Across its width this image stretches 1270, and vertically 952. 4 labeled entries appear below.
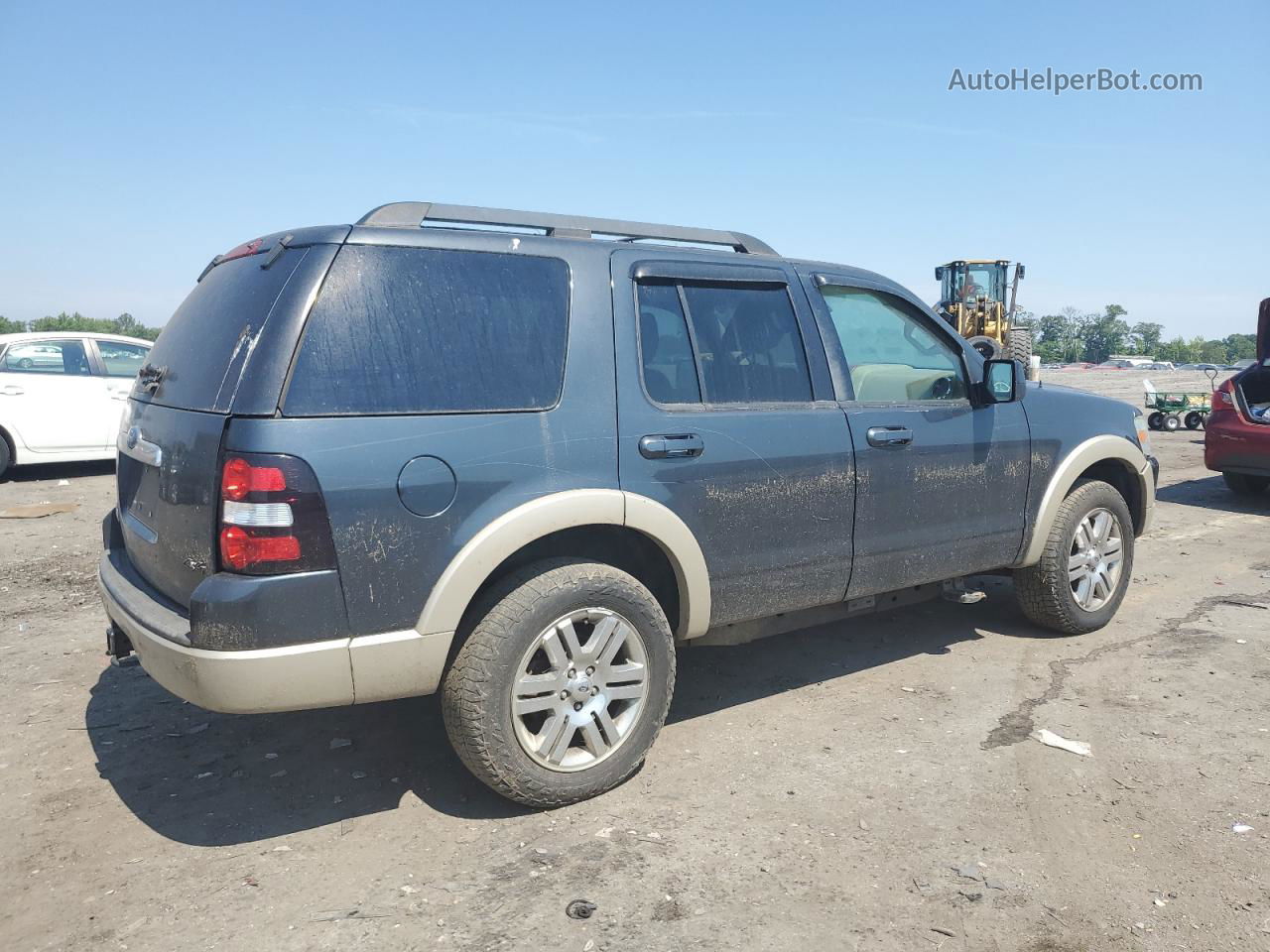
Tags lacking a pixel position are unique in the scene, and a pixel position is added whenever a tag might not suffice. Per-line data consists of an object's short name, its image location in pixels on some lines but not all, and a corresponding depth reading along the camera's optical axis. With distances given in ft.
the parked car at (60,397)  33.71
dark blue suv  9.36
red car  30.07
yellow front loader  74.84
